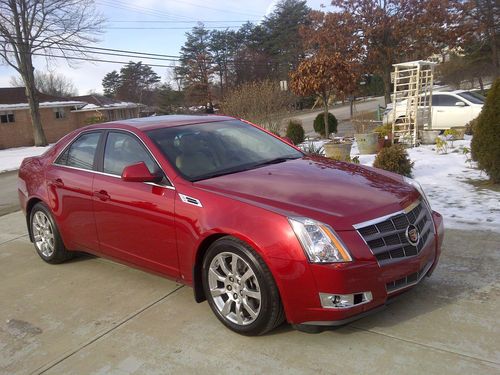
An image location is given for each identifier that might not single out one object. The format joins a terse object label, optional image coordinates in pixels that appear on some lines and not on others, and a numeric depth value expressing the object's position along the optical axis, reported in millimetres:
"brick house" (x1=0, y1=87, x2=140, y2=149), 37688
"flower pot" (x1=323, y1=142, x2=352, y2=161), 10776
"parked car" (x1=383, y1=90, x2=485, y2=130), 15938
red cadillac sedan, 3064
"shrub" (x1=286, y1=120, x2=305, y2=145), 16470
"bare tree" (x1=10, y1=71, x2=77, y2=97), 83500
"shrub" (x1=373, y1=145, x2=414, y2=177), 8438
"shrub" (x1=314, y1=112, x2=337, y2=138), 19719
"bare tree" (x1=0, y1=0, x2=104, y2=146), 33188
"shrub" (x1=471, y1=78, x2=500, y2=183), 7004
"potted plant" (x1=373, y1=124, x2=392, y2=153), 11328
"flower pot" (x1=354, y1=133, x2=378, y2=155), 12242
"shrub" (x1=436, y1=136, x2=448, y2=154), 10884
